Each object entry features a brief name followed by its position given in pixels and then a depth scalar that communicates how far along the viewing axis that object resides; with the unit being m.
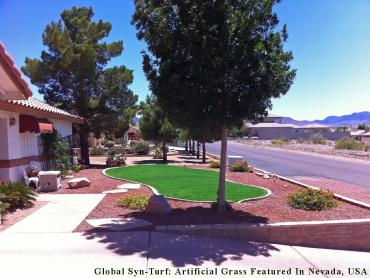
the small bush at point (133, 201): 9.61
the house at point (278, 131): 99.19
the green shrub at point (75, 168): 19.08
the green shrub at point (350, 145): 47.06
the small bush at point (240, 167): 18.97
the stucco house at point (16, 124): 9.85
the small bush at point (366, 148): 44.91
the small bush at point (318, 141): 63.38
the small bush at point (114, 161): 22.46
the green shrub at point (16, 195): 9.43
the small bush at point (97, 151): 34.53
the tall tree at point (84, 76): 22.30
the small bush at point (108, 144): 41.64
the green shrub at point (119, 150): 29.34
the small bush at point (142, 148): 37.08
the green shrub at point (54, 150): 16.95
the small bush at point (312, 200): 9.66
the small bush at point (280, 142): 62.99
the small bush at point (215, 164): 21.11
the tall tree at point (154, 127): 27.02
